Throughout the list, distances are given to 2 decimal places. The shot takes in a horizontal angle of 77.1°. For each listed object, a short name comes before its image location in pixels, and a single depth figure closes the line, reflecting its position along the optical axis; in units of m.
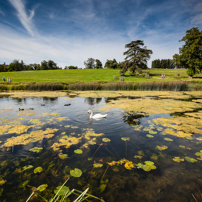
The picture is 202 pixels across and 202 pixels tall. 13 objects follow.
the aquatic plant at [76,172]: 2.74
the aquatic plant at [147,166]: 2.95
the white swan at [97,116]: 5.85
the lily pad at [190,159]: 3.16
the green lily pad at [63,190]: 2.26
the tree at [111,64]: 74.78
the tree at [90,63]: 98.19
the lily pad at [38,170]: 2.83
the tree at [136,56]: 35.07
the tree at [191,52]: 30.42
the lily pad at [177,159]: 3.21
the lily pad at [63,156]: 3.30
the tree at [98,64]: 86.39
